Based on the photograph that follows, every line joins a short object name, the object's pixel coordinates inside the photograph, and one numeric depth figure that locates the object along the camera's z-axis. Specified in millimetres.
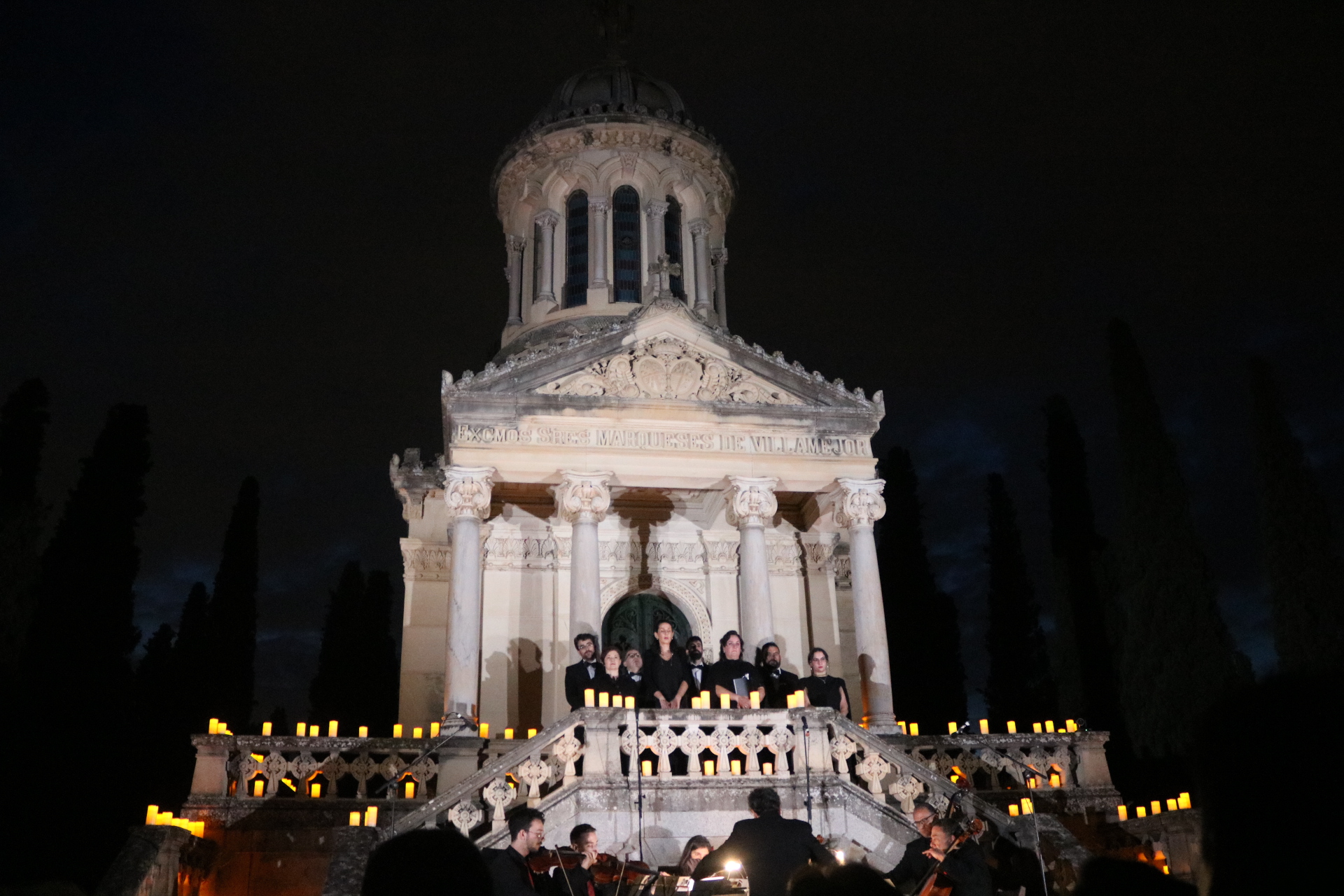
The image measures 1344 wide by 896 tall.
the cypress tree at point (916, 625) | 41000
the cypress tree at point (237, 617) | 40344
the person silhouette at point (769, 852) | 9547
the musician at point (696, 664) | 17875
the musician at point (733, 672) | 17062
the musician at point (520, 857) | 9234
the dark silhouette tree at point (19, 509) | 28828
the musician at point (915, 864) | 10180
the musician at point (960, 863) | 9594
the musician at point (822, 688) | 16641
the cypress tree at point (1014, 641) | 41844
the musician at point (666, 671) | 17297
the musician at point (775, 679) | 17812
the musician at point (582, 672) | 16875
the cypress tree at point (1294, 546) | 28797
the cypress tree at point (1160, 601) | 30719
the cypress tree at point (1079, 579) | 37219
